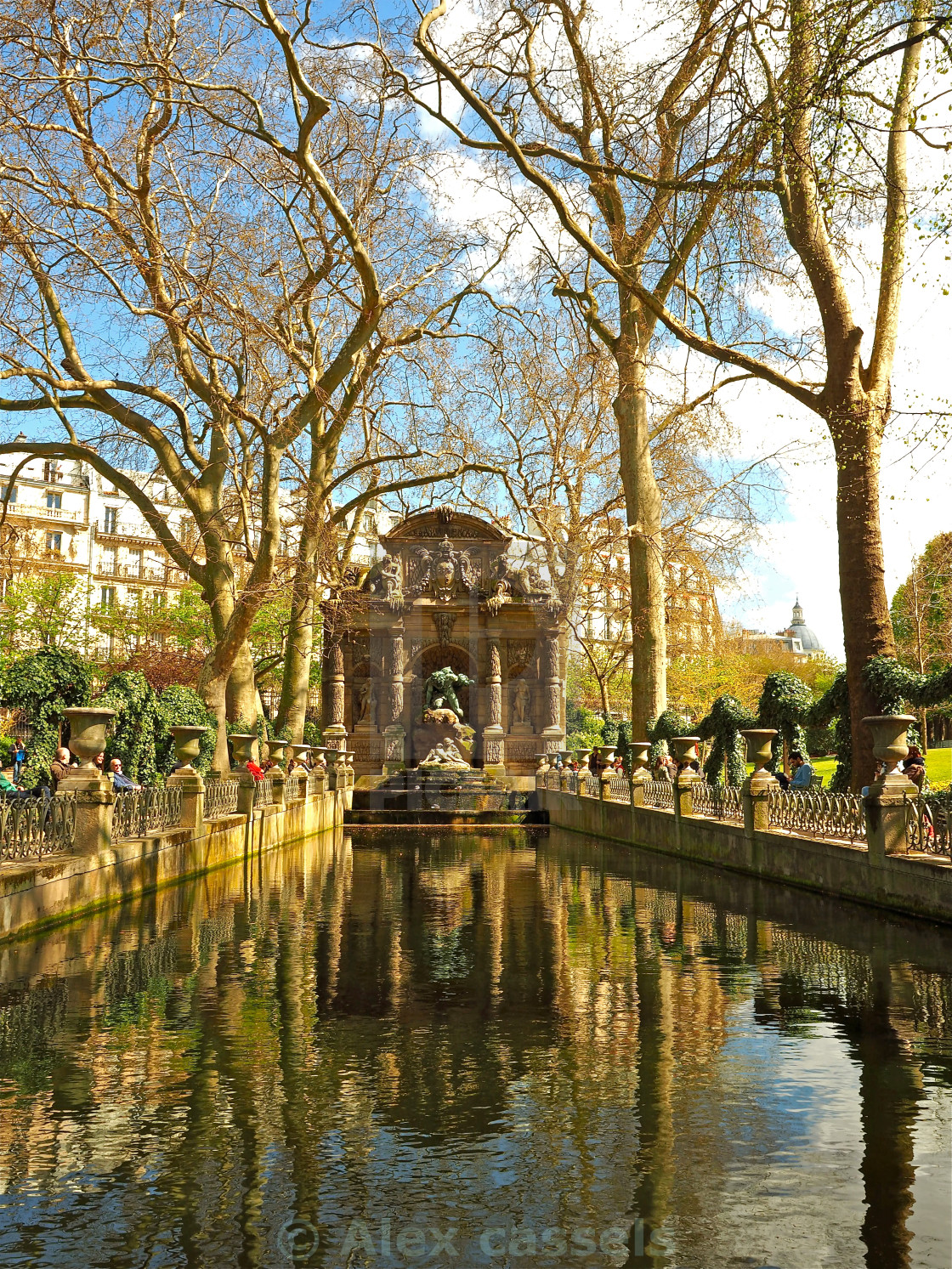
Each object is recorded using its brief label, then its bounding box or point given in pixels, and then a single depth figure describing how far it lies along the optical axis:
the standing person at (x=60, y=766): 15.40
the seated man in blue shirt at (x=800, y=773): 17.70
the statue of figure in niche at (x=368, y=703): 43.97
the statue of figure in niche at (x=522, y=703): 44.59
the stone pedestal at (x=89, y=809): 11.55
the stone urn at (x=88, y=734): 11.92
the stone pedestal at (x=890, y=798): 11.70
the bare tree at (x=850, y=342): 12.84
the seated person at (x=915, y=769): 14.03
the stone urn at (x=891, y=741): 12.04
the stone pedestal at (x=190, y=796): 15.83
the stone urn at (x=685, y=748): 20.67
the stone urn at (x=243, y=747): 21.97
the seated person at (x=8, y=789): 14.10
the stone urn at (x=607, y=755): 27.97
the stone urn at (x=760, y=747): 16.30
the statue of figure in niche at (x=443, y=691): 38.28
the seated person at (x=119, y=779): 17.12
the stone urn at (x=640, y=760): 22.81
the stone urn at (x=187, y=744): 16.59
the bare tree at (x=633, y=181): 12.87
